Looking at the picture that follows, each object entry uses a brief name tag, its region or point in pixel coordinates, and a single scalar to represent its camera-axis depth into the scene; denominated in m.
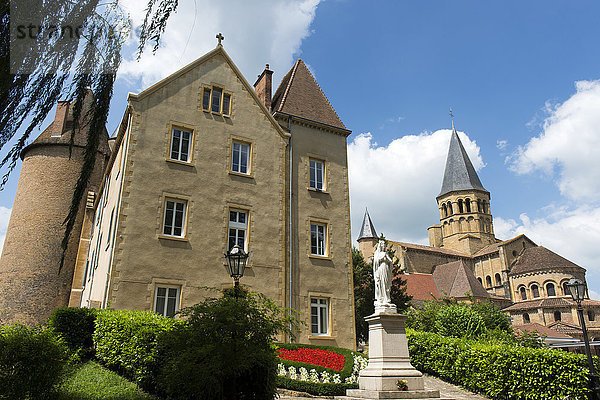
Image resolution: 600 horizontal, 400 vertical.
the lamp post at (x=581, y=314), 11.52
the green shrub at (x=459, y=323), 23.91
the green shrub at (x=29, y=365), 7.80
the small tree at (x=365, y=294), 35.81
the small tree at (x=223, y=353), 7.39
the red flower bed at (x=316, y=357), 15.45
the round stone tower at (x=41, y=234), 26.75
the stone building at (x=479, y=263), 59.19
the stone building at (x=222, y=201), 16.81
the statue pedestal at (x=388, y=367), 11.85
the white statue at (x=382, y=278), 13.55
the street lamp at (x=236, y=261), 10.38
